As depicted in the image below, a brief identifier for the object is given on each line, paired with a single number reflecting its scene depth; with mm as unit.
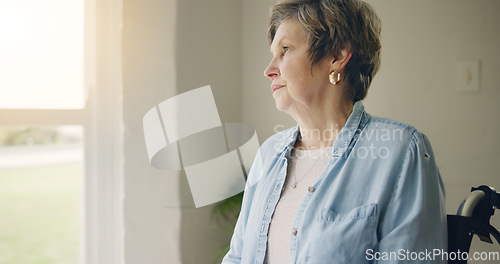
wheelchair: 975
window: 1421
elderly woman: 955
